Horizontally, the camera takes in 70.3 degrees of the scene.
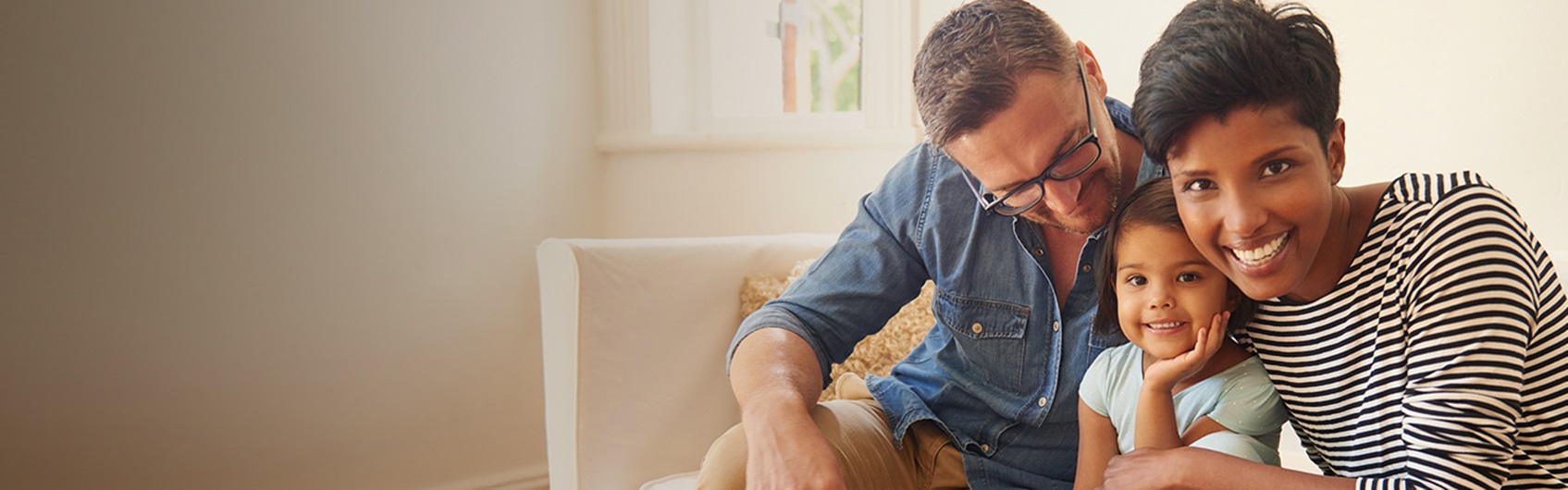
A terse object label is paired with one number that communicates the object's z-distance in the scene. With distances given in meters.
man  1.21
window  2.90
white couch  1.63
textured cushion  1.73
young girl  1.11
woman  0.90
